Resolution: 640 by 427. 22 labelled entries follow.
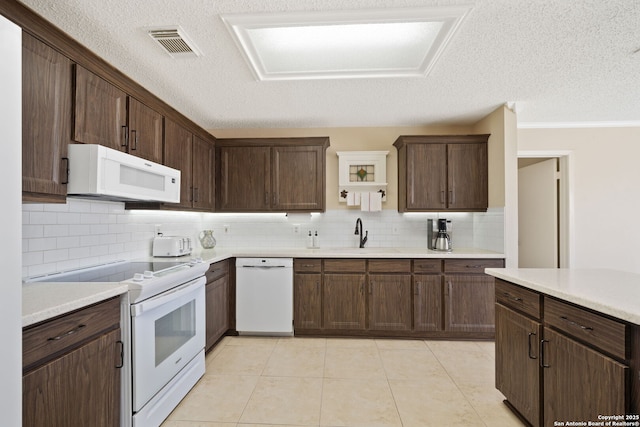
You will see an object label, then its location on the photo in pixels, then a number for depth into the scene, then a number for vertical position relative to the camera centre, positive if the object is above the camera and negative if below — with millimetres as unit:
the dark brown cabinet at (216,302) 2781 -850
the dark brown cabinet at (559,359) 1148 -671
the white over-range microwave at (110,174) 1620 +257
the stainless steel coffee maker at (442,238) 3379 -237
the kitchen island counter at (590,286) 1149 -344
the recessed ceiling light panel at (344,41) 1756 +1207
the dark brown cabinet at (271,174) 3584 +519
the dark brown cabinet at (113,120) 1711 +656
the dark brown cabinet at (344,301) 3223 -910
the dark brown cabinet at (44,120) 1381 +480
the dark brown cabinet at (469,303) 3143 -904
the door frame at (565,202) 3660 +191
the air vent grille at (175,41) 1865 +1161
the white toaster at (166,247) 2863 -290
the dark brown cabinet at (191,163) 2711 +540
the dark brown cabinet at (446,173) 3439 +516
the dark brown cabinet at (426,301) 3180 -895
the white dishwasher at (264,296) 3252 -864
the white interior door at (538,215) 3809 +32
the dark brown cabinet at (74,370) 1097 -649
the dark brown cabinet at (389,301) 3197 -901
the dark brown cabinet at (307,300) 3250 -909
